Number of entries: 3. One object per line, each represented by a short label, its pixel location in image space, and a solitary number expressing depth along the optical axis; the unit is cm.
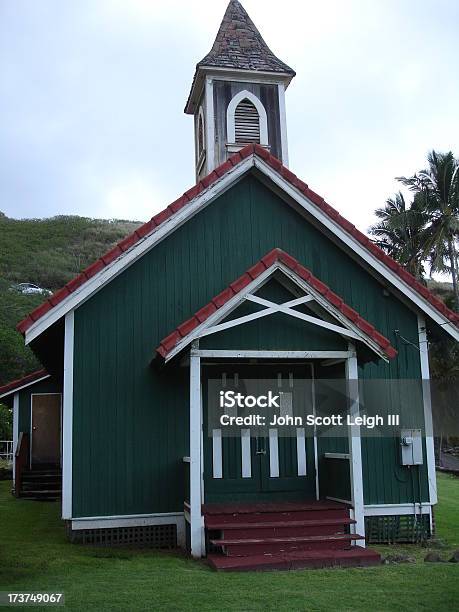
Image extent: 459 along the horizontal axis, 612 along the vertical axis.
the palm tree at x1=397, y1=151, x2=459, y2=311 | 3878
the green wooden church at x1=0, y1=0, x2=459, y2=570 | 1020
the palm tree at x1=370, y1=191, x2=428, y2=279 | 4025
